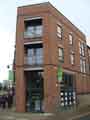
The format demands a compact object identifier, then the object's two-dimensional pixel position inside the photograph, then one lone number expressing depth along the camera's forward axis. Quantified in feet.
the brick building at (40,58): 43.21
